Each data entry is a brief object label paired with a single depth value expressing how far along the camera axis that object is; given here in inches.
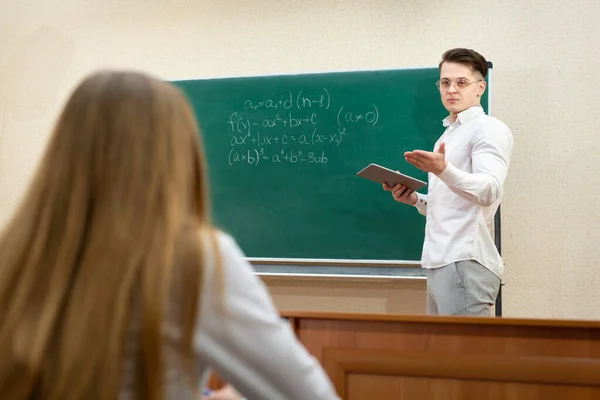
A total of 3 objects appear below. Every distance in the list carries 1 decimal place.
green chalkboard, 127.0
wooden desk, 72.3
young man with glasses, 89.7
